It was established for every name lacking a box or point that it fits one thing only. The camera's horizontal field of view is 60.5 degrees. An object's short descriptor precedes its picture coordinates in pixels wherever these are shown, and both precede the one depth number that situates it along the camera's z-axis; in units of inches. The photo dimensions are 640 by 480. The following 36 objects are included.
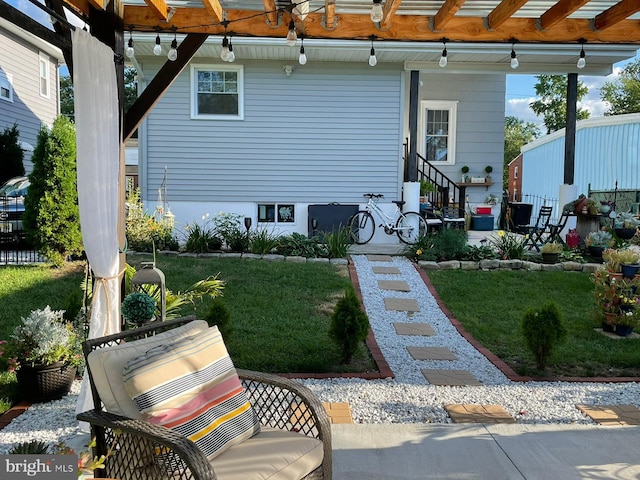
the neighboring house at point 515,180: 911.0
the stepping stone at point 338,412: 144.1
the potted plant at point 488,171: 473.7
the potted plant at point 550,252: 337.1
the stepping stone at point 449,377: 175.9
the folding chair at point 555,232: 382.6
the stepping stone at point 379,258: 349.7
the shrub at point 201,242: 346.9
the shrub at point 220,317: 183.8
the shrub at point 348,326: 187.6
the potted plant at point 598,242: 351.9
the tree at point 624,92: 957.8
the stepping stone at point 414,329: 233.8
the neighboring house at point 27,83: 504.4
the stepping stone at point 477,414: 145.4
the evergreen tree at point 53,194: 300.7
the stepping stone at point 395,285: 294.1
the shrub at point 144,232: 349.1
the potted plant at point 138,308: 140.5
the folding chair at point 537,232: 380.6
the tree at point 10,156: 465.7
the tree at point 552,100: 1032.2
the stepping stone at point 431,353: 203.5
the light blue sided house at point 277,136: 411.8
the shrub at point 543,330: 181.3
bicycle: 389.4
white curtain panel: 138.2
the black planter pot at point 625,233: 358.6
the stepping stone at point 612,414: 145.2
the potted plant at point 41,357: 151.3
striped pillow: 88.0
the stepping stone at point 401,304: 264.2
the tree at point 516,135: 1475.1
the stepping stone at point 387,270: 320.2
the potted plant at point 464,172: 472.7
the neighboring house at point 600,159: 523.2
